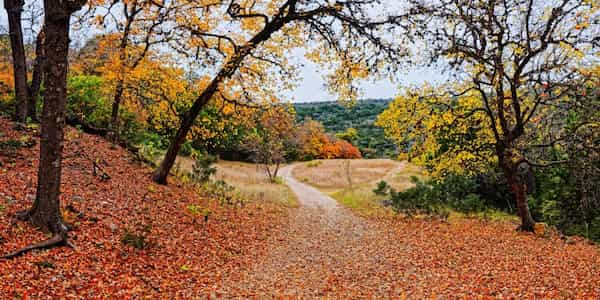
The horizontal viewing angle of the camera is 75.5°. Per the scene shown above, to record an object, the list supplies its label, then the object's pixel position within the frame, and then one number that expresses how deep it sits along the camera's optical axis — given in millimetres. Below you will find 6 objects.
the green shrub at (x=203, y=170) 16641
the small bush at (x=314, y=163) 47069
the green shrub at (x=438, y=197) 15617
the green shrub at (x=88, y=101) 16547
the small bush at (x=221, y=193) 14623
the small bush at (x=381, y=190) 23358
